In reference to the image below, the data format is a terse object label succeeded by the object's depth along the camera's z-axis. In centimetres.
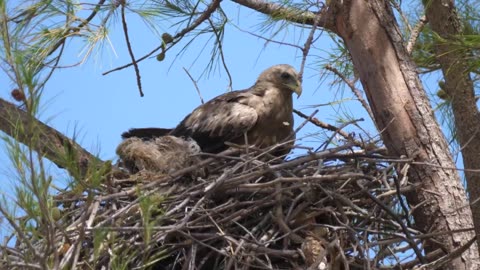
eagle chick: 1272
